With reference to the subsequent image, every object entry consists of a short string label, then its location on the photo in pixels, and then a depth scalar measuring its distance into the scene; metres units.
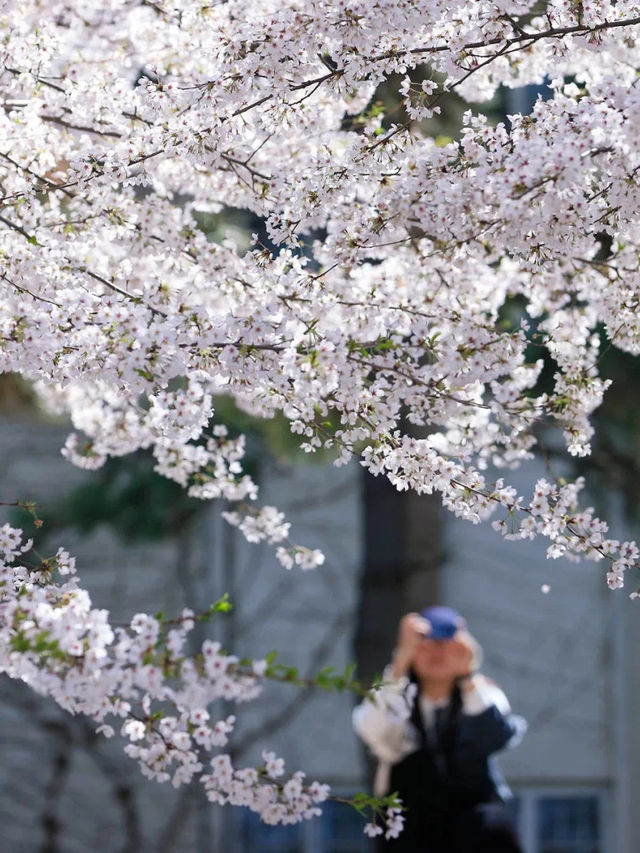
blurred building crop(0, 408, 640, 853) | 16.64
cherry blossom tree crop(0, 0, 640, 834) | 5.28
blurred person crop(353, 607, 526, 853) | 9.51
